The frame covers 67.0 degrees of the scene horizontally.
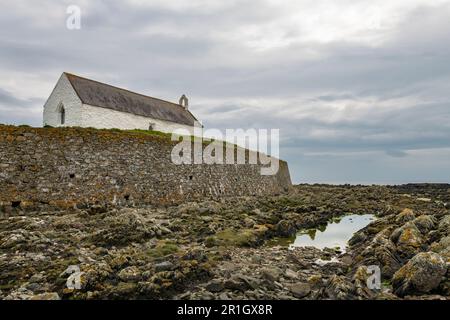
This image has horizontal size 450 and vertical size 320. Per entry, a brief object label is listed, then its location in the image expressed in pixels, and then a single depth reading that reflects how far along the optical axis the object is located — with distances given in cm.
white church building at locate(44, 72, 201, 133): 2856
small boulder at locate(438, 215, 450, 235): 1099
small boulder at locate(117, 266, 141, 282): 768
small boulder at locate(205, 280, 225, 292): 719
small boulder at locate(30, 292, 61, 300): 649
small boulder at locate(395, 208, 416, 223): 1378
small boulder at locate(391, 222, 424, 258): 976
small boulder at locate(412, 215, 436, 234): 1230
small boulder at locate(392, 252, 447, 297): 715
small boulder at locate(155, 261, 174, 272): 820
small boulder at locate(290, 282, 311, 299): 723
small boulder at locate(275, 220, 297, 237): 1463
